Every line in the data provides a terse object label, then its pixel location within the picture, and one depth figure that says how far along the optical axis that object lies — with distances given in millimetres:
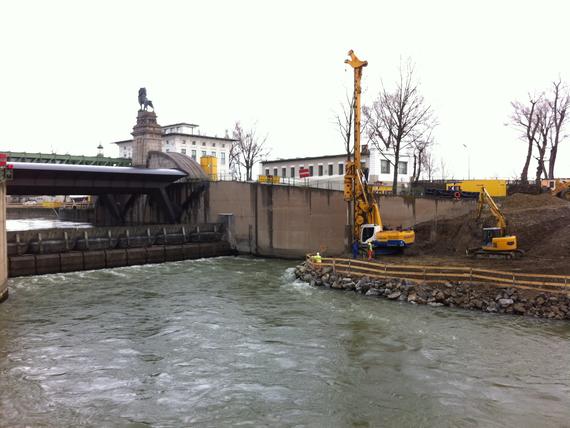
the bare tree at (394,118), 46312
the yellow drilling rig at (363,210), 29625
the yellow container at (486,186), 46375
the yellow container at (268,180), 45953
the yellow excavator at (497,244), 27109
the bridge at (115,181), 38506
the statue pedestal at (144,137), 58750
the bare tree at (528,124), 52438
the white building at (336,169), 64000
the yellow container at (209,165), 54669
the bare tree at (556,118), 51938
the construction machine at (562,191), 41241
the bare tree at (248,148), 79062
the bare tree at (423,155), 53334
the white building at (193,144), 103188
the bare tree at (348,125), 47884
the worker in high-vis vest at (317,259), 28078
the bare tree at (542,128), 53175
